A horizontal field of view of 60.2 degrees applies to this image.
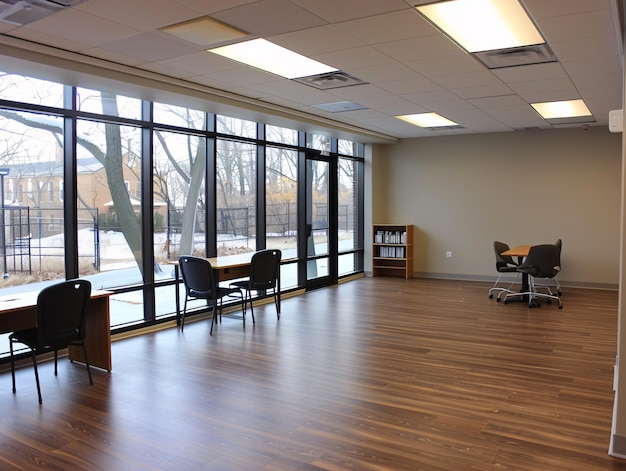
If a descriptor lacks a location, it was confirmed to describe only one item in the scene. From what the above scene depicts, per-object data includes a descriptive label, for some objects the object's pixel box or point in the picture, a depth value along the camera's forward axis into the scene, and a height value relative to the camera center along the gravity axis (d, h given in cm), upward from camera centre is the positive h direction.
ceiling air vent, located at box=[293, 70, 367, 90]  534 +137
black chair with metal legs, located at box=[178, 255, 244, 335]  607 -76
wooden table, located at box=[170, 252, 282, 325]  635 -65
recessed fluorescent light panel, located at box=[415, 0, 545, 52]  360 +139
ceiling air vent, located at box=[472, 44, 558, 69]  456 +138
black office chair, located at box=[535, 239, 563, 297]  876 -123
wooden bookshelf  1040 -71
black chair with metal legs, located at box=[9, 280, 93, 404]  407 -81
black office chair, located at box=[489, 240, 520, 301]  804 -76
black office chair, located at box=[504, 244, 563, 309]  749 -71
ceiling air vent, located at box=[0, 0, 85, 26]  335 +132
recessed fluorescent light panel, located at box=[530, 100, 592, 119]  698 +142
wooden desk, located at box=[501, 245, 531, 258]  780 -58
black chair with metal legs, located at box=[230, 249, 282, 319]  667 -73
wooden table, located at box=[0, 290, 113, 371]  438 -91
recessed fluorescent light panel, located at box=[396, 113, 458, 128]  789 +144
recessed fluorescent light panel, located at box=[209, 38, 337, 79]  445 +139
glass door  922 -17
